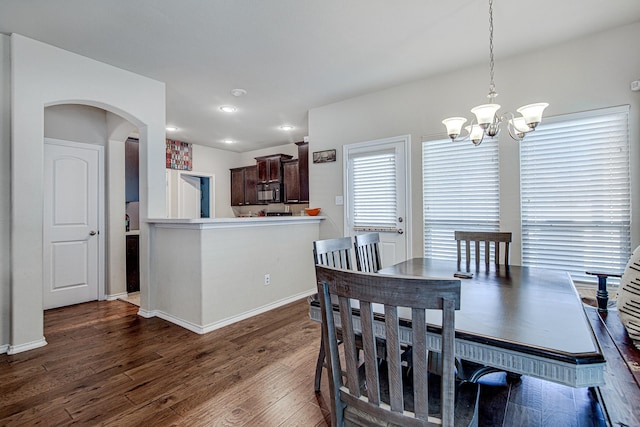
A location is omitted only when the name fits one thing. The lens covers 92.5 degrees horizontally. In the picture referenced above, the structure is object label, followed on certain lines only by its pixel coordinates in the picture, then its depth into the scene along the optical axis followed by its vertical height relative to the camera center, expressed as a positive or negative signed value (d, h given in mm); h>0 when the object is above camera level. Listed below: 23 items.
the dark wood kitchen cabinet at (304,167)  5426 +839
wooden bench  1139 -712
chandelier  1775 +581
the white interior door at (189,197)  6352 +393
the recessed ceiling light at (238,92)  3756 +1526
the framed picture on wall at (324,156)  4234 +816
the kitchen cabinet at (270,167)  6125 +964
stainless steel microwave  6132 +453
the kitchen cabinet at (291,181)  5809 +645
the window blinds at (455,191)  3102 +232
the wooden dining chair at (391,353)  864 -447
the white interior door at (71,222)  3750 -81
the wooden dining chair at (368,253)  2281 -304
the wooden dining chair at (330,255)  1953 -277
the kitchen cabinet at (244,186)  6719 +649
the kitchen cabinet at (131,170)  4820 +724
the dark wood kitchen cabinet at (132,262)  4523 -693
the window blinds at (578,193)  2518 +164
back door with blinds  3637 +254
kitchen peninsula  3027 -587
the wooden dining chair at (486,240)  2445 -227
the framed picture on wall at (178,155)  6111 +1227
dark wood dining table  900 -420
